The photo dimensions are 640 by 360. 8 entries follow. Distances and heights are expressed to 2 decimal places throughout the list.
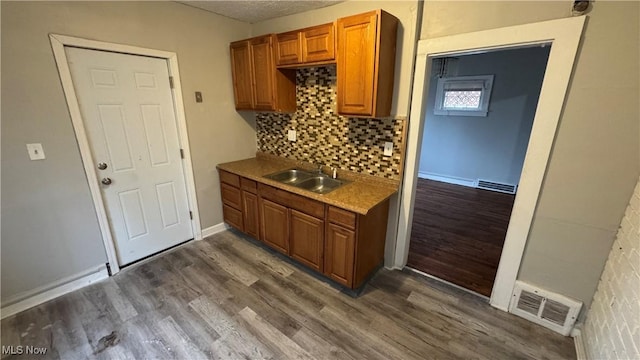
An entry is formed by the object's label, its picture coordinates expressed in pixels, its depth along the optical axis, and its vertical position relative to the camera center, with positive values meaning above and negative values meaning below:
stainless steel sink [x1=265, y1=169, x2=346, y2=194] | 2.65 -0.69
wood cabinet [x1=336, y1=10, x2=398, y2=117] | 1.89 +0.39
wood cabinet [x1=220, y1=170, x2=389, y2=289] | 2.08 -1.03
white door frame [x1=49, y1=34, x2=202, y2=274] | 1.95 -0.04
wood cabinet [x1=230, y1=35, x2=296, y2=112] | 2.62 +0.38
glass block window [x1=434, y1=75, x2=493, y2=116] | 4.72 +0.38
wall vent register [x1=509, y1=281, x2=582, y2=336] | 1.80 -1.37
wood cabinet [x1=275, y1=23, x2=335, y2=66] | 2.16 +0.59
